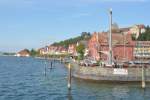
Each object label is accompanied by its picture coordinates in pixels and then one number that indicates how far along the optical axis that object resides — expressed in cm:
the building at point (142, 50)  7384
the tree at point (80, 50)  8501
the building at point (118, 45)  6734
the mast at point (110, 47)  3965
